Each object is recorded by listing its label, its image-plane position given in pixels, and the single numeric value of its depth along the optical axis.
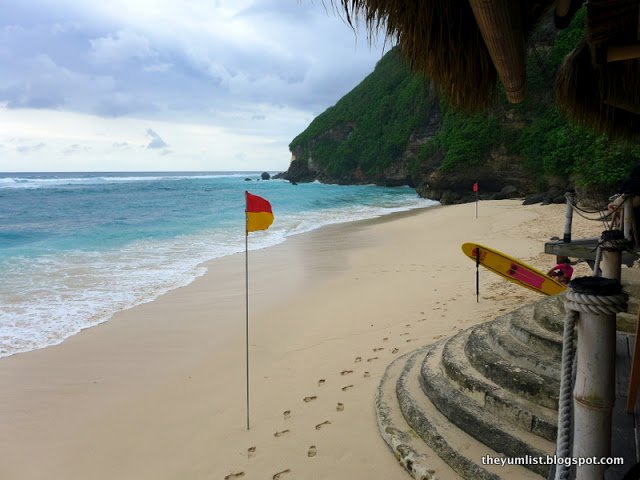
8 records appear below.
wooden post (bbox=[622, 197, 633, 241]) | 4.16
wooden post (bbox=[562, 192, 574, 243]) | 5.03
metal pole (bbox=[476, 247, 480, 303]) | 6.59
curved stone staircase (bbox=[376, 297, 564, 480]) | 2.91
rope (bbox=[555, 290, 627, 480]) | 1.49
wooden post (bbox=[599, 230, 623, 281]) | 2.75
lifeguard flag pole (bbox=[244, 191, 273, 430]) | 4.89
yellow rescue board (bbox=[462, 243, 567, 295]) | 6.00
